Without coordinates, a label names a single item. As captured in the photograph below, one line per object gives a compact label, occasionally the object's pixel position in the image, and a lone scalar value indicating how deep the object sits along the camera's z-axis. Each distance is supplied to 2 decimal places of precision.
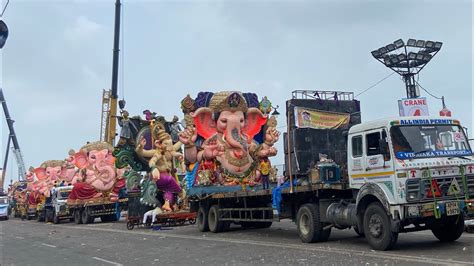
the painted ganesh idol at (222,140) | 23.94
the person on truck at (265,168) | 19.39
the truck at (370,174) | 10.54
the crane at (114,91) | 40.16
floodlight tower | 37.80
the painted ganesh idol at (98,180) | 31.64
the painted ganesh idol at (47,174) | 42.08
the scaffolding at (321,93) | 14.75
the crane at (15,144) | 79.31
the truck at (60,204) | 33.84
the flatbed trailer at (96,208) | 31.39
